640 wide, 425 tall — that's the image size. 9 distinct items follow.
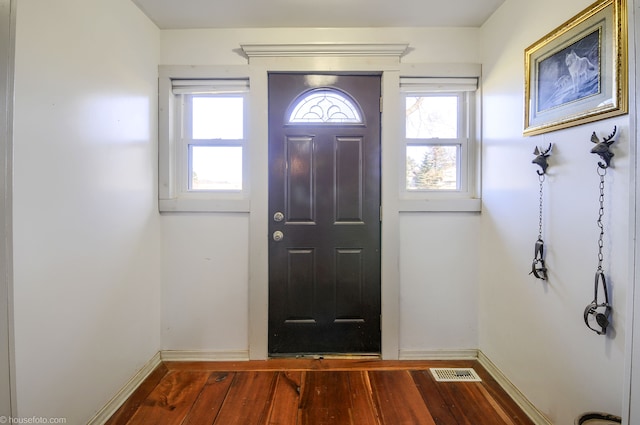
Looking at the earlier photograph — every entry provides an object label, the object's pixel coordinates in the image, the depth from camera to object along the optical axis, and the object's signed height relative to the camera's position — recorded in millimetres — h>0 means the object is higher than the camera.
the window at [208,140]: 1998 +522
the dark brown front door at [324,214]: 1961 -22
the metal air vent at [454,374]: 1762 -1073
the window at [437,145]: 2035 +493
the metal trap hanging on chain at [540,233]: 1383 -113
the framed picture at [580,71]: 1059 +627
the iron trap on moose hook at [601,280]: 1080 -275
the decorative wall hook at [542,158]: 1376 +273
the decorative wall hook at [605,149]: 1074 +246
